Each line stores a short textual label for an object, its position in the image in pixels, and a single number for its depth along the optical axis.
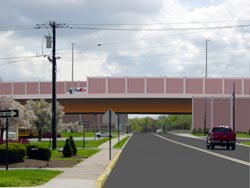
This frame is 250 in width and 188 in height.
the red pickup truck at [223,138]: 44.31
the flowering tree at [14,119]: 56.24
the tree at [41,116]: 68.00
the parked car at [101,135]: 91.66
